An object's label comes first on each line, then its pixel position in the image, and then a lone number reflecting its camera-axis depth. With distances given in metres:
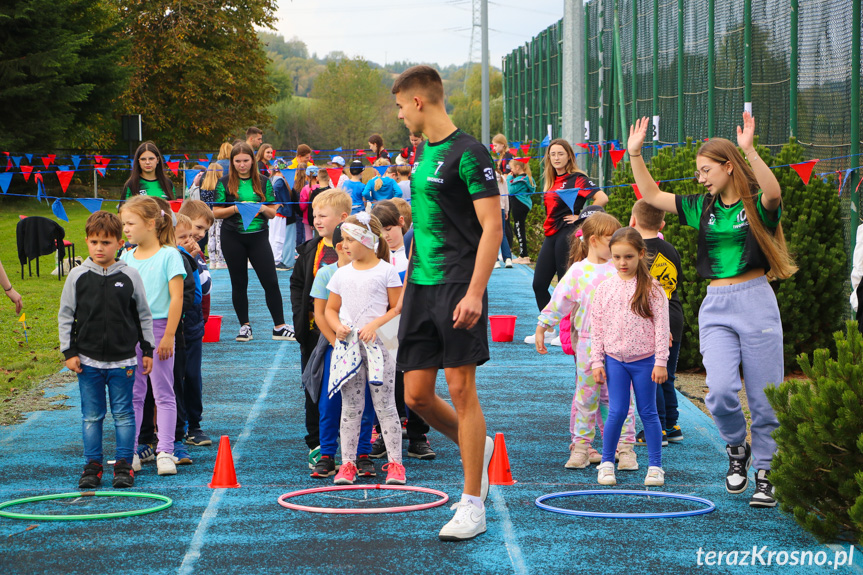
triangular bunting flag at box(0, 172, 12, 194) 19.34
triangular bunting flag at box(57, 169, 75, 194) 22.86
